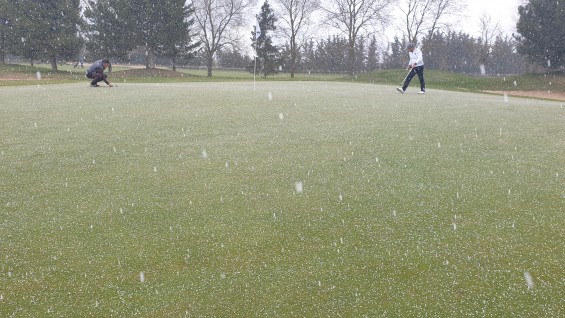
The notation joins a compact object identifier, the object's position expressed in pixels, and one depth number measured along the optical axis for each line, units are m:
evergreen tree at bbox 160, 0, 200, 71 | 47.12
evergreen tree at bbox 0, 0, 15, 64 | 42.94
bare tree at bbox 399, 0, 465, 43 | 56.40
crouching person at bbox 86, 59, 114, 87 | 18.23
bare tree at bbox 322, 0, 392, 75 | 51.72
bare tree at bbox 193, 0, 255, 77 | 53.72
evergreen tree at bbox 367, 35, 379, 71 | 81.07
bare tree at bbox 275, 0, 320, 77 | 55.38
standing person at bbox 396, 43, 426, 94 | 15.84
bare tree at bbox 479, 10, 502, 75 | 67.38
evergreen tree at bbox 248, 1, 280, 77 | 54.69
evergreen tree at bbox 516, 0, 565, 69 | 36.66
